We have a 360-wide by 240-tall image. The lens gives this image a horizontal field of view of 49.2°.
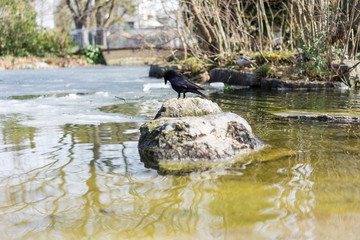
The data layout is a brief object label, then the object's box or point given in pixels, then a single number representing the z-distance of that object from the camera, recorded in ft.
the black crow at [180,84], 16.39
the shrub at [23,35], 92.79
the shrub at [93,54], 108.37
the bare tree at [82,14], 110.01
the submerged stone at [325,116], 17.54
